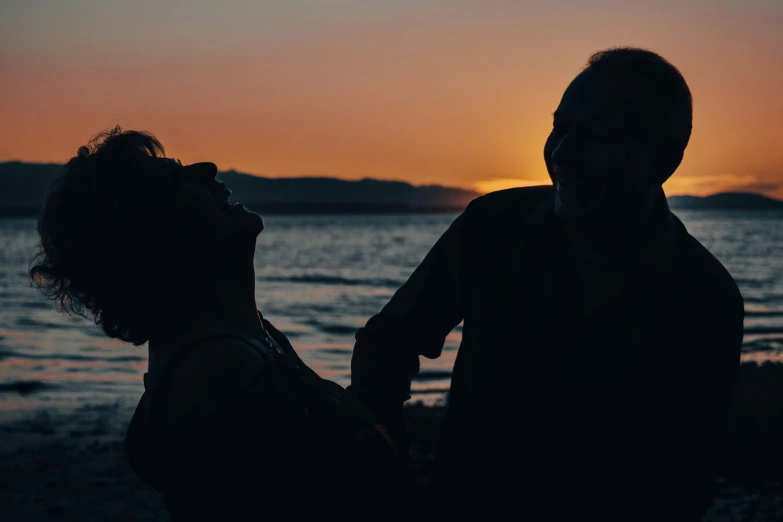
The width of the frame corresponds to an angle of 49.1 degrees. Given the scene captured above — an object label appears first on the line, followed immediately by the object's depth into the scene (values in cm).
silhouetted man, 213
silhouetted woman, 183
